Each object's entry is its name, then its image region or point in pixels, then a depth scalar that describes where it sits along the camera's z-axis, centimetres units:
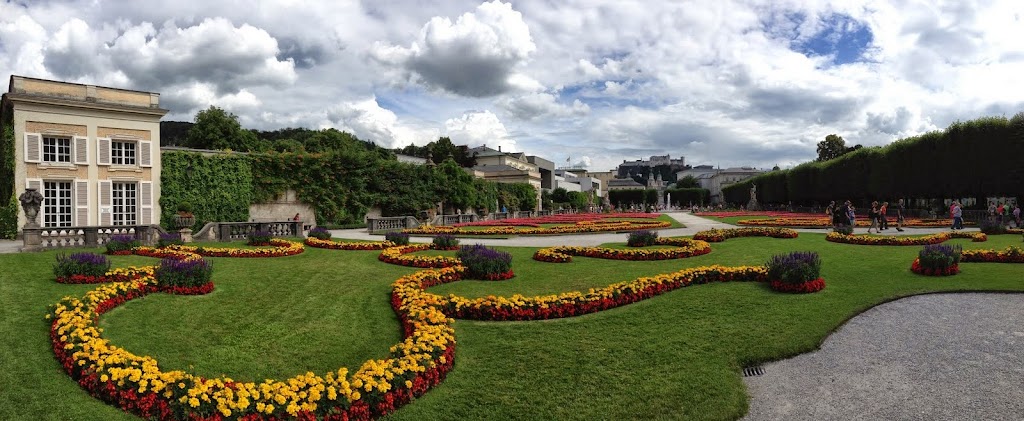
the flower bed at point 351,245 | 1992
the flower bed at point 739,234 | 2200
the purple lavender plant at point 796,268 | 1077
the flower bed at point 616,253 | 1611
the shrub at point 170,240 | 1845
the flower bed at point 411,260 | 1495
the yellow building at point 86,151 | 2883
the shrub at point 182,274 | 1091
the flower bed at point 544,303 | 941
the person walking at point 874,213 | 2656
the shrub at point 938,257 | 1235
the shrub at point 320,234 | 2284
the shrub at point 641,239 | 1928
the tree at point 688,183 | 17300
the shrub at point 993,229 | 2278
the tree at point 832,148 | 9125
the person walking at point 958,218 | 2641
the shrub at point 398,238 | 2003
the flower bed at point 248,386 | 557
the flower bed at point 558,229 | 2925
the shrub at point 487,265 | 1283
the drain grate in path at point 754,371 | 718
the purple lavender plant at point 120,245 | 1695
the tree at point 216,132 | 5762
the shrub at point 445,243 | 1938
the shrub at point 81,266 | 1130
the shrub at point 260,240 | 2045
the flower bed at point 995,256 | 1438
